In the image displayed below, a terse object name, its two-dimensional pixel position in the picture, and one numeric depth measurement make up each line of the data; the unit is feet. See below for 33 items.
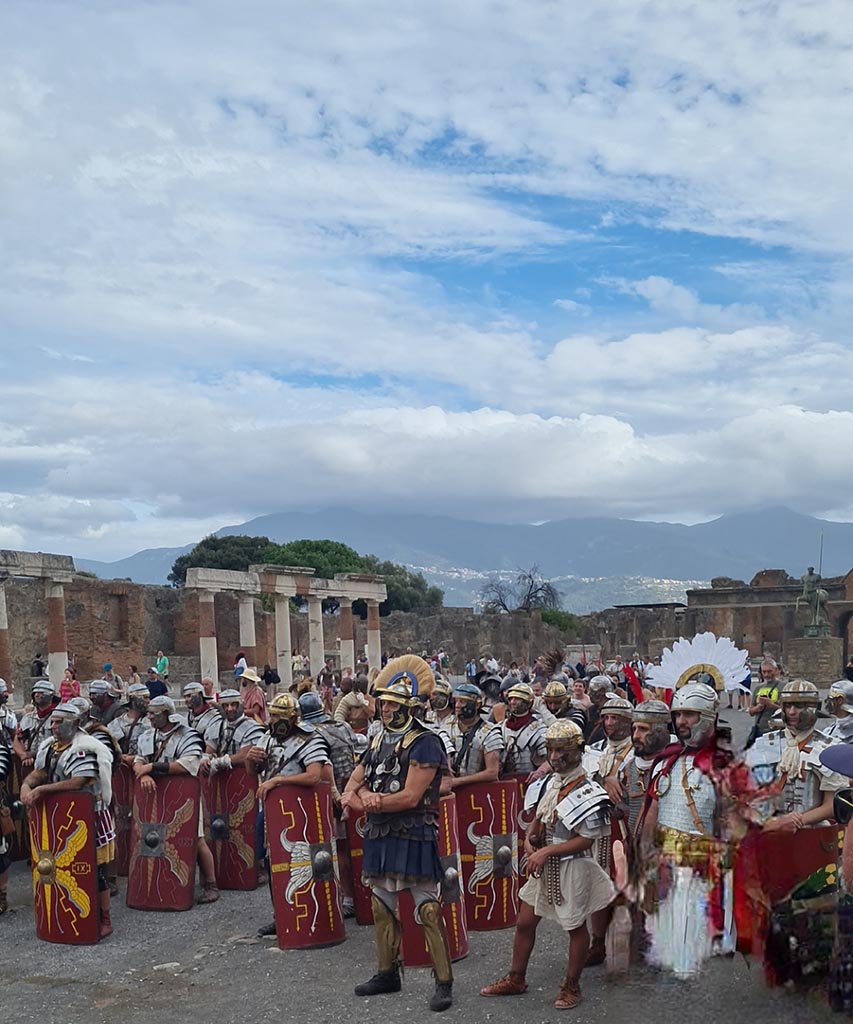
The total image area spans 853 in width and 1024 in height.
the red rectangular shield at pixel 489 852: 26.30
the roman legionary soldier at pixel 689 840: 19.72
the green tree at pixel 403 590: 259.19
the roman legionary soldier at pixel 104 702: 38.38
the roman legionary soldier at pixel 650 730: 21.85
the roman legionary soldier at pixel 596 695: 38.73
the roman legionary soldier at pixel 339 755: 28.86
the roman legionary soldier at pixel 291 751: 26.00
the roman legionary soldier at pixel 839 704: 27.38
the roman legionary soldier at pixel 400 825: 21.24
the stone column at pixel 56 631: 105.50
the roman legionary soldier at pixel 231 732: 32.34
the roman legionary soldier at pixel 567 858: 20.54
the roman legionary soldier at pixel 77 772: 27.68
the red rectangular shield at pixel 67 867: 27.20
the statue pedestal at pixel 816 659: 106.93
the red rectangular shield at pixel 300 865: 25.73
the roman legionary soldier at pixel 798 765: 20.48
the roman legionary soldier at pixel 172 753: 29.30
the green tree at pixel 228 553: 242.58
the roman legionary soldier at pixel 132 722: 35.06
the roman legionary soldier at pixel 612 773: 22.25
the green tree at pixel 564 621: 227.20
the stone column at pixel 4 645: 98.43
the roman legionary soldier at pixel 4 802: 30.78
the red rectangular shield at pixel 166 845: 29.32
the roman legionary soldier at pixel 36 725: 36.55
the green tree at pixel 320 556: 233.96
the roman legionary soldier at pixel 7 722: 39.13
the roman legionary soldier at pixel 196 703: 35.24
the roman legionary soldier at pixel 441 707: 31.00
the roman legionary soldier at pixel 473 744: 26.58
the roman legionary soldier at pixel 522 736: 28.86
